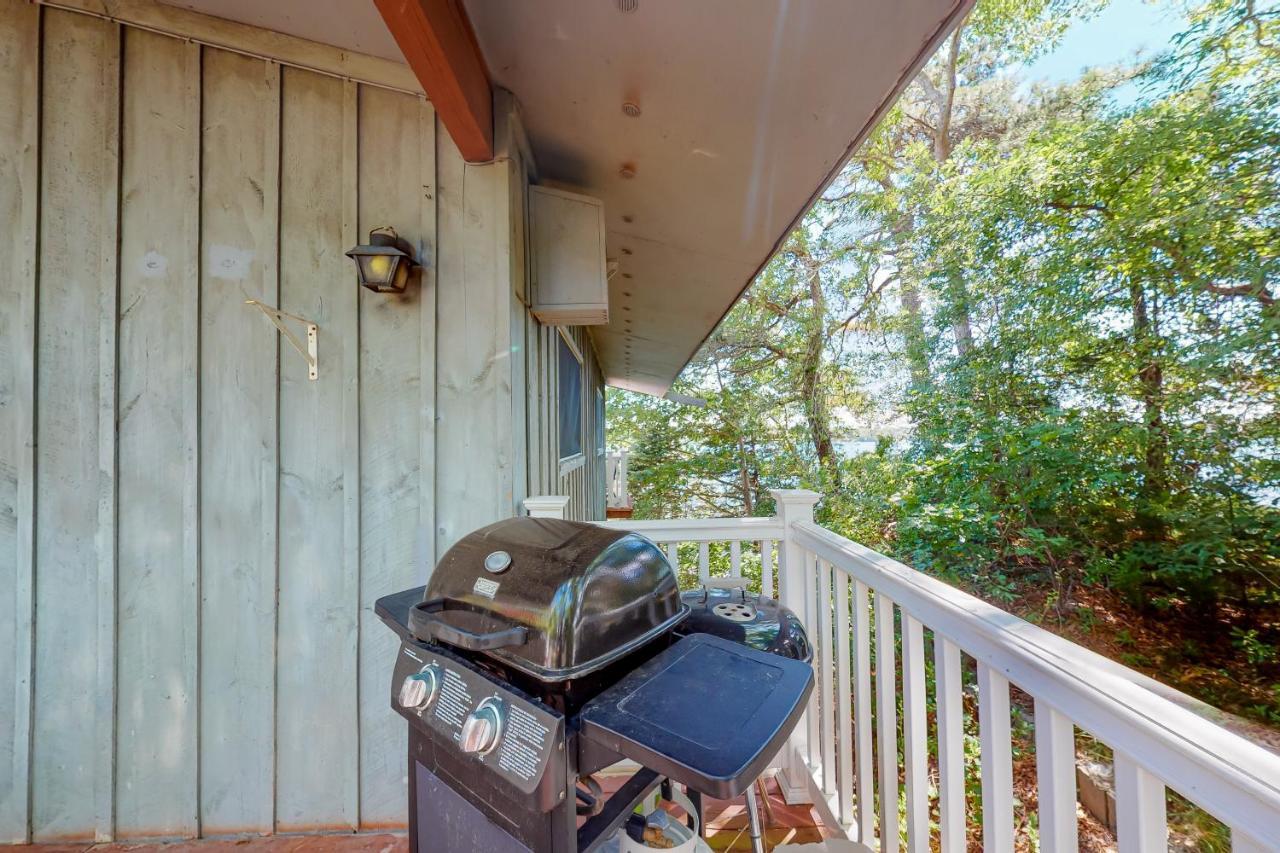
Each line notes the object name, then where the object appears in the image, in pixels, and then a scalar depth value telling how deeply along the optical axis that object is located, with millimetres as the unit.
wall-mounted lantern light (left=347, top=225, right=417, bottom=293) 1599
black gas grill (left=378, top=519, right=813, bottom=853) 709
